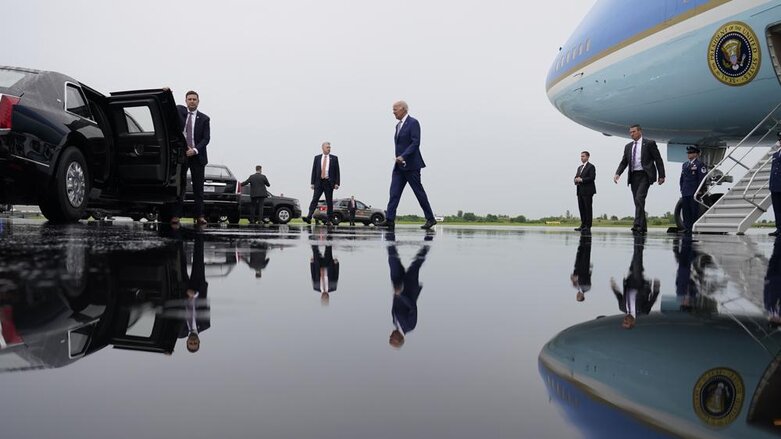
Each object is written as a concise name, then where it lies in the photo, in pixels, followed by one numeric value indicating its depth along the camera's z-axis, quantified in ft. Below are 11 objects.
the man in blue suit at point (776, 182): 27.68
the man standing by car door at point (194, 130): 25.08
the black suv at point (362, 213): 83.12
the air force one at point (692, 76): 28.99
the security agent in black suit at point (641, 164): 32.22
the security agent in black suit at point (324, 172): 37.29
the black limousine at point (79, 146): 16.90
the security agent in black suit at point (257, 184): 50.93
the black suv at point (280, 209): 61.72
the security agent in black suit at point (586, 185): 37.99
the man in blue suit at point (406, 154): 26.96
